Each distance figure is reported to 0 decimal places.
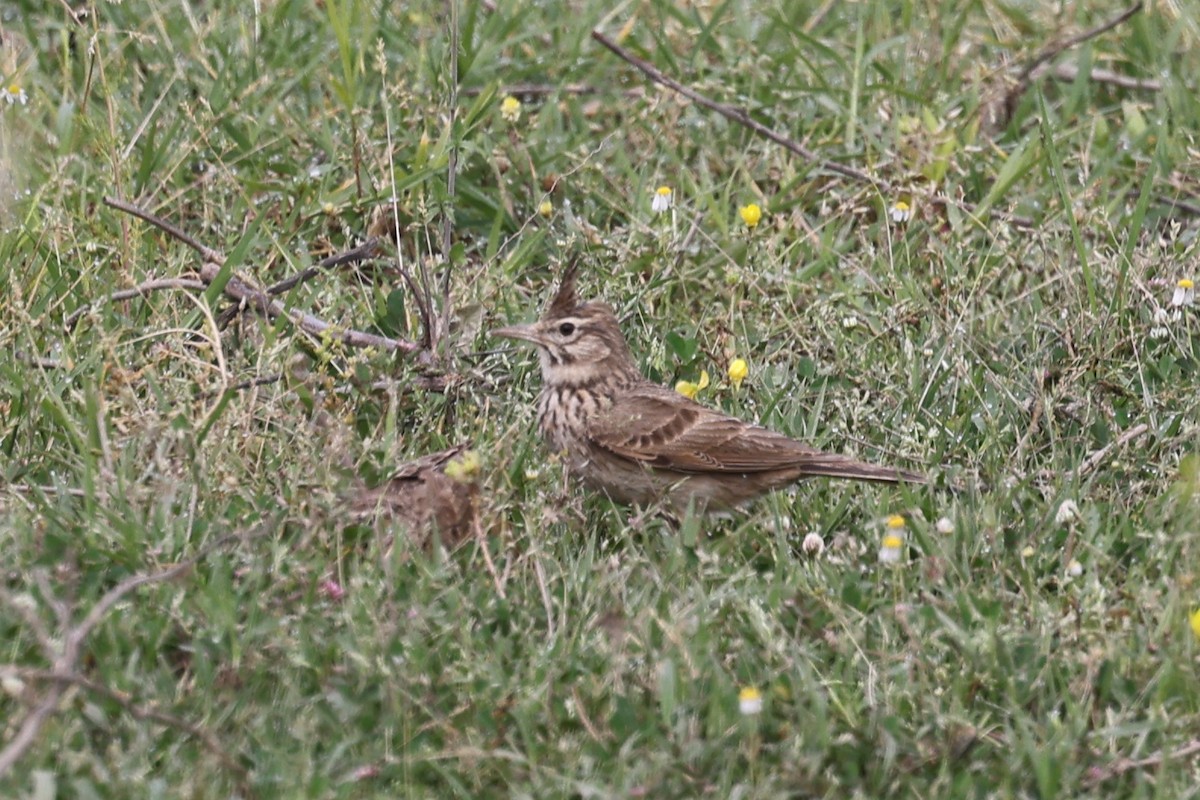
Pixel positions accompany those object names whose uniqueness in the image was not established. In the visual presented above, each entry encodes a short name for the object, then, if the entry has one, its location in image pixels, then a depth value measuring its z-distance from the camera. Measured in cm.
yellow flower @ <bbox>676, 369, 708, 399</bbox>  1189
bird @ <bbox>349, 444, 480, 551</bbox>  984
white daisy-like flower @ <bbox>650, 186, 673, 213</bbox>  1317
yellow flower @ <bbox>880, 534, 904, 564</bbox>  919
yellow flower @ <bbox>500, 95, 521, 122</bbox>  1388
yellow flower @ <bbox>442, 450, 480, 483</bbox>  897
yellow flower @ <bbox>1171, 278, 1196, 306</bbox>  1217
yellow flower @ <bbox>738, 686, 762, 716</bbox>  791
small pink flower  905
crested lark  1100
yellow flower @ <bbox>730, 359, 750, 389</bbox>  1173
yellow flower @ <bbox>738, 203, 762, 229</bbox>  1330
